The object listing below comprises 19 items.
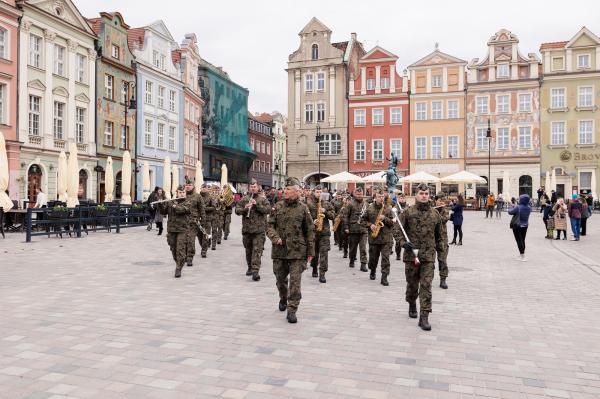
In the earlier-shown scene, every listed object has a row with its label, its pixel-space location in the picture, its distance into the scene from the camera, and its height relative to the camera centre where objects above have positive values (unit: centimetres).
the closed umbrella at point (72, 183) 1942 +71
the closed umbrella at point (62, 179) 2006 +87
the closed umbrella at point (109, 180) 2348 +97
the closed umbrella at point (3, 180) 1647 +69
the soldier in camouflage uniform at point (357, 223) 1105 -44
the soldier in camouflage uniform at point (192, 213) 1067 -22
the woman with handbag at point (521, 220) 1261 -42
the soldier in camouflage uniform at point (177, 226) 1006 -46
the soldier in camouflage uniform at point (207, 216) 1319 -38
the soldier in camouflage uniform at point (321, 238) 985 -68
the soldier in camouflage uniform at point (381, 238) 966 -67
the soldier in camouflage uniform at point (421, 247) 650 -57
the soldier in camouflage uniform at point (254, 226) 1005 -46
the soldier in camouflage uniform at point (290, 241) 686 -52
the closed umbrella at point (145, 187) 2664 +75
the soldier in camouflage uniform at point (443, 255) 923 -93
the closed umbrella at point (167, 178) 2700 +123
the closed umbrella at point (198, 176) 3034 +148
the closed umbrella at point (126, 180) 2364 +98
